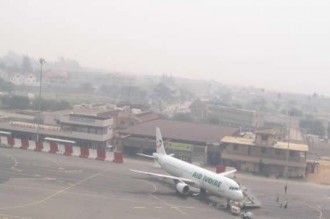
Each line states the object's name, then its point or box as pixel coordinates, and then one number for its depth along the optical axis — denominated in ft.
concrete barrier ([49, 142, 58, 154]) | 281.95
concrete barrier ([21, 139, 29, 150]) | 287.48
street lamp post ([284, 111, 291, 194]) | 261.44
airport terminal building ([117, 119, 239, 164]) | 288.10
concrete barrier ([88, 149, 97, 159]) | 275.12
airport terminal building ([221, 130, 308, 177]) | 263.49
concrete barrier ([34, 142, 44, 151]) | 283.30
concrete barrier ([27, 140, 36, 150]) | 286.66
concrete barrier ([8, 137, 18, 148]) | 290.27
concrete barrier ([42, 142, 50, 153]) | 283.38
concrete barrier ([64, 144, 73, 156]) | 278.11
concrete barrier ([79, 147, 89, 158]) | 274.61
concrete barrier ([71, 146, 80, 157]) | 278.34
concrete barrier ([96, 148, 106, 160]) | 270.87
